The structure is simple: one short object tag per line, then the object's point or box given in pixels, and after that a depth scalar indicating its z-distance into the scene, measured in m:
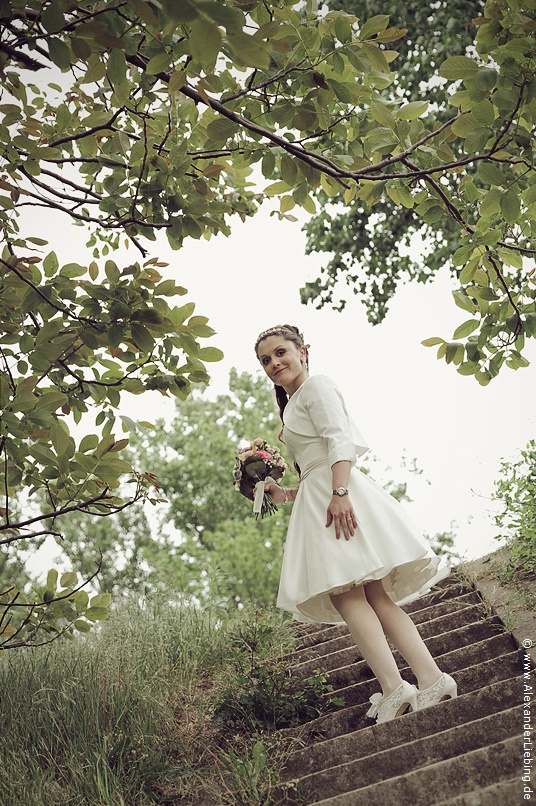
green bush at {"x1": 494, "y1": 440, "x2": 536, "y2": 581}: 4.82
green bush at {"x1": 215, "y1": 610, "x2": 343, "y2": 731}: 3.76
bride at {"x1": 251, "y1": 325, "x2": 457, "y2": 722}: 3.21
